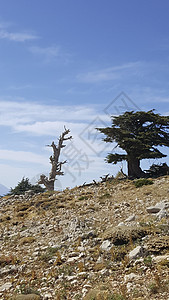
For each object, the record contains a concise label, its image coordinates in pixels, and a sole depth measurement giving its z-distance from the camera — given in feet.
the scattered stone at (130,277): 25.66
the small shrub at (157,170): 89.23
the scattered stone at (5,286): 30.28
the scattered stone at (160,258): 27.40
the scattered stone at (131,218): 45.91
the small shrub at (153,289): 22.46
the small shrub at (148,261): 27.32
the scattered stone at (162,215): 42.72
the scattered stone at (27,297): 25.63
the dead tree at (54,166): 118.11
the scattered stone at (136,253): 29.81
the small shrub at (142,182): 72.49
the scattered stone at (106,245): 34.30
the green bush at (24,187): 122.98
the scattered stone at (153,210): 48.40
